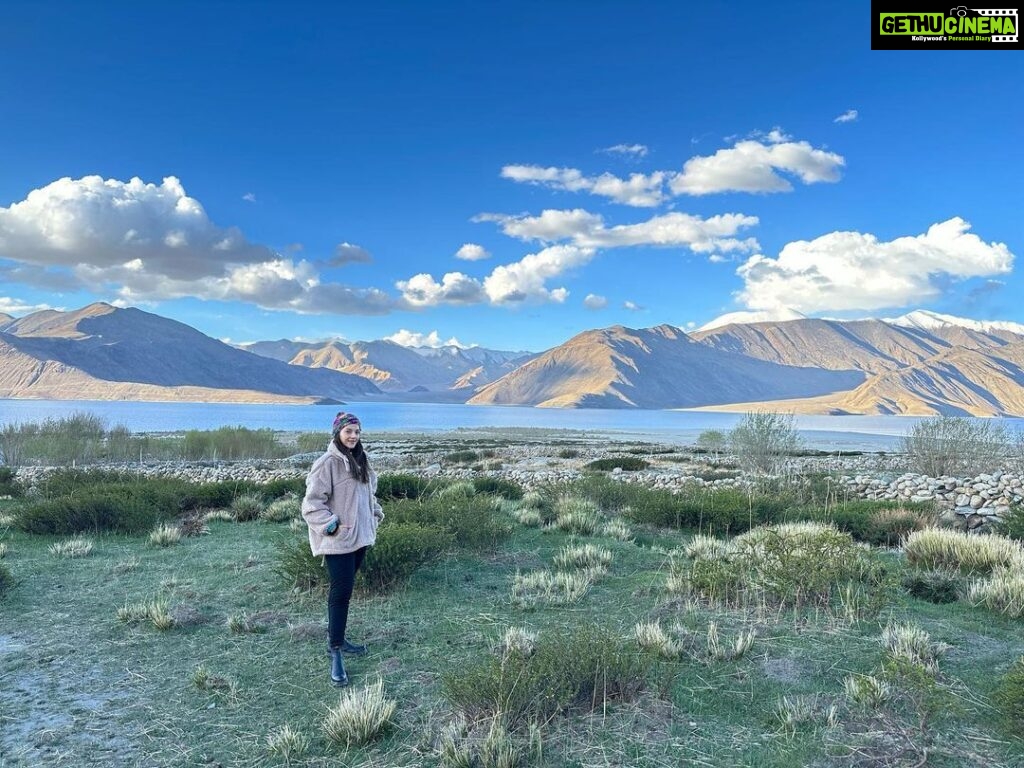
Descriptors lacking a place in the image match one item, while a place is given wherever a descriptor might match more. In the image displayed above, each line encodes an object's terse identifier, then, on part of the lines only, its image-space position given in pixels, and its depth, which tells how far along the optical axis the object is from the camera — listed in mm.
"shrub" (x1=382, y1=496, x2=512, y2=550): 8798
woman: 4746
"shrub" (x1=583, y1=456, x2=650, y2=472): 25975
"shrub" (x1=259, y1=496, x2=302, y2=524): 12266
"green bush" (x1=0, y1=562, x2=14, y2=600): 6742
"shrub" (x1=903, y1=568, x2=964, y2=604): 6633
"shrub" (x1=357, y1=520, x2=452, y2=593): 6746
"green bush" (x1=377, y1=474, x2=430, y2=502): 13531
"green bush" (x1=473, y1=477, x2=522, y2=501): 15523
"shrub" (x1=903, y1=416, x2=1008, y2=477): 20891
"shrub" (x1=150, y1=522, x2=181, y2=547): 9570
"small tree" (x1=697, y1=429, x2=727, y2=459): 43119
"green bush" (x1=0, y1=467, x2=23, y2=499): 15904
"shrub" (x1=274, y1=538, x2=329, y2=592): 6754
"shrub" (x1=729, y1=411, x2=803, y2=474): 24781
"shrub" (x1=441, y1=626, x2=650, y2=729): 3787
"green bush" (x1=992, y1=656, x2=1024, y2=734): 3607
